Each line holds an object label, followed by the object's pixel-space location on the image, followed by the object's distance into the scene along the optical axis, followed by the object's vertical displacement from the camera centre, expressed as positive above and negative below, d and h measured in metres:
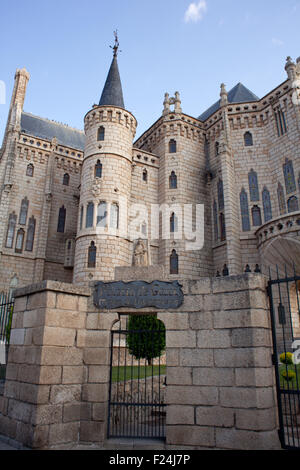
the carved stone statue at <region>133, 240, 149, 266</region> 11.43 +2.81
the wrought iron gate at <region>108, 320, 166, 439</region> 7.24 -1.20
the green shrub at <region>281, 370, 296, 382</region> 9.45 -0.80
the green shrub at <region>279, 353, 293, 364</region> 11.96 -0.46
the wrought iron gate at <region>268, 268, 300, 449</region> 5.54 +0.12
